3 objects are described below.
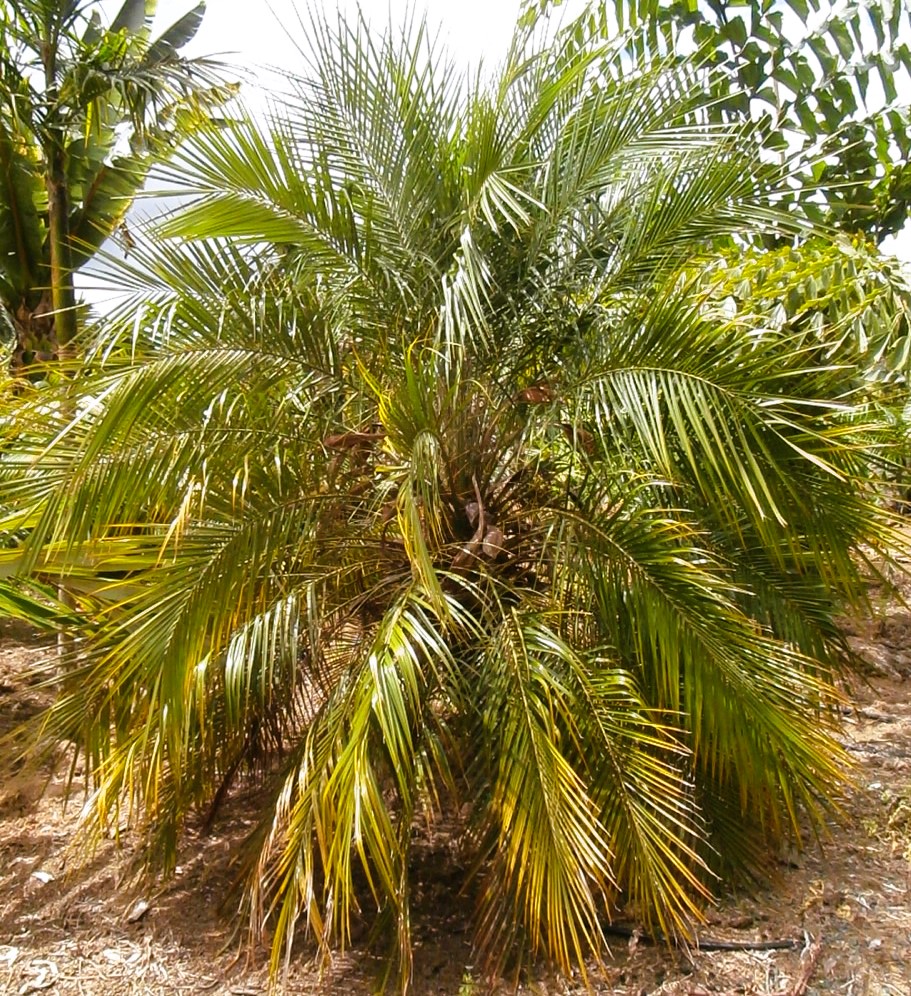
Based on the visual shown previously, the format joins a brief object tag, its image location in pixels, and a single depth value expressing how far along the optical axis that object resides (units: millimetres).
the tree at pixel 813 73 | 5051
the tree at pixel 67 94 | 4742
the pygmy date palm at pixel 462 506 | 2670
